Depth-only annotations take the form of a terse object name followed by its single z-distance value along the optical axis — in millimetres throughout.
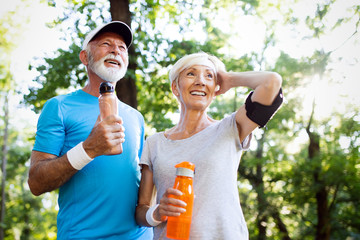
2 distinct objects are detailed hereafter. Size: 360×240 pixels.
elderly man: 2305
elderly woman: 2154
